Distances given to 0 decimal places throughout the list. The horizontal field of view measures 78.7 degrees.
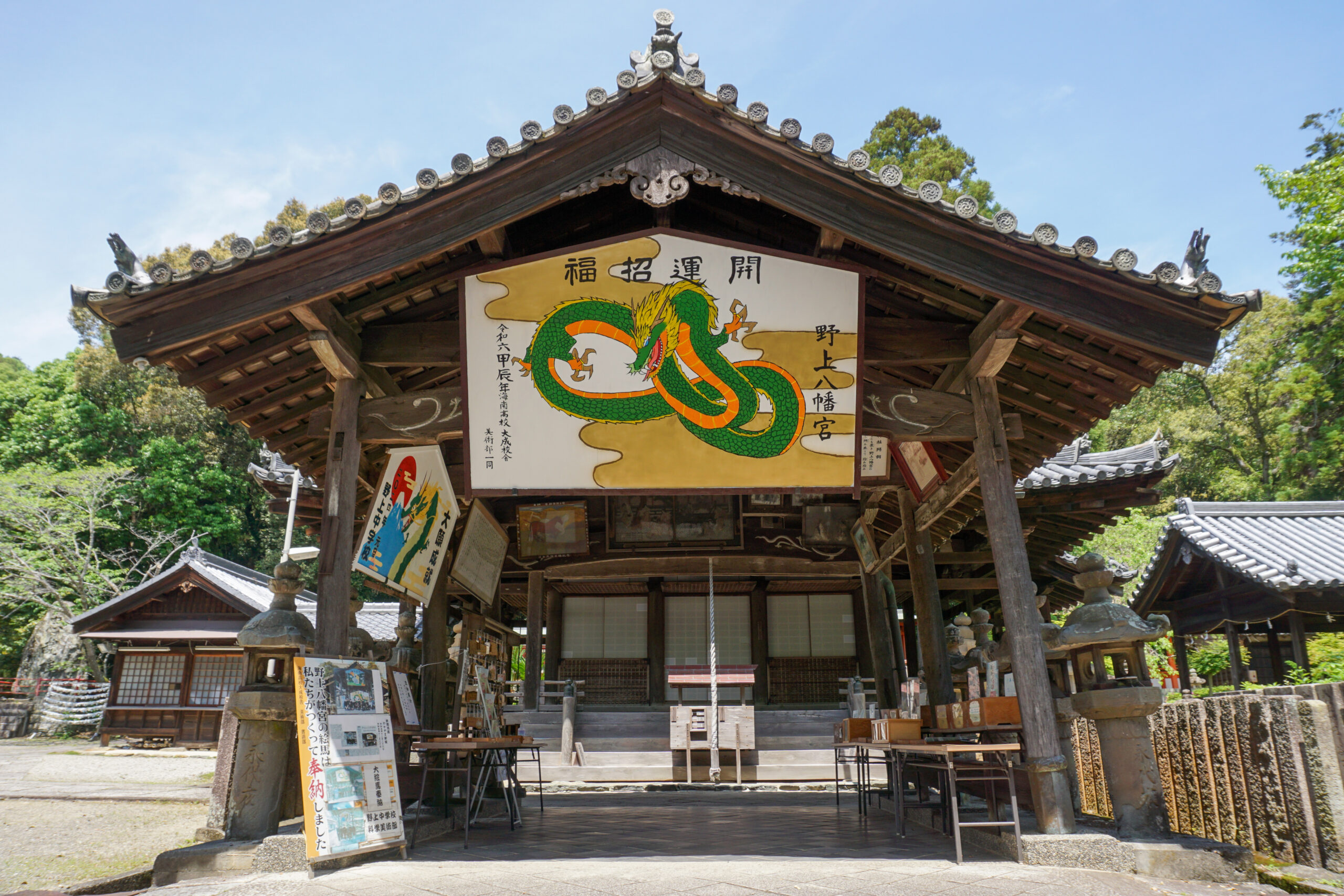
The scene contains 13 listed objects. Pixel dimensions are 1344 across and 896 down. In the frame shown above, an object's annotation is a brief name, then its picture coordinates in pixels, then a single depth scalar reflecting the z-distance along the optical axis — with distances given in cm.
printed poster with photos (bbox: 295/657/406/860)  529
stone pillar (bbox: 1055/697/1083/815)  628
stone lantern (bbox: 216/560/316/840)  585
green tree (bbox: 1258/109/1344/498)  2409
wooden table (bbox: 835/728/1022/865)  568
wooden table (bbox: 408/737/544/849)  666
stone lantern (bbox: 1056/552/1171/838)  564
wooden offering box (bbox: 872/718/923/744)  733
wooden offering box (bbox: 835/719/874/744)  866
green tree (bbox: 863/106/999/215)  3231
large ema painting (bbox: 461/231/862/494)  698
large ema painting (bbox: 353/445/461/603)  720
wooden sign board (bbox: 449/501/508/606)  938
